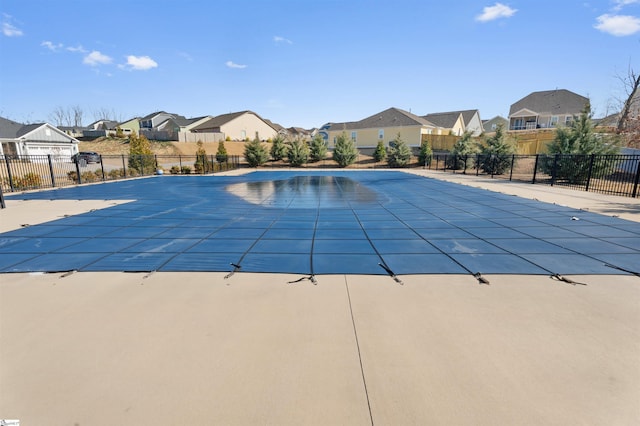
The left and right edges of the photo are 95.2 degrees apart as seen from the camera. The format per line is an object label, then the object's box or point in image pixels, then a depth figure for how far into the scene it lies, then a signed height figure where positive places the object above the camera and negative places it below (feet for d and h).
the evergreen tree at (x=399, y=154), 85.15 -0.05
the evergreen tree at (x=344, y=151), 86.69 +0.76
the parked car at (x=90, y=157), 88.47 -0.54
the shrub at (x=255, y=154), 85.51 +0.16
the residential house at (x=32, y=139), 91.50 +5.37
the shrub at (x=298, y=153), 88.74 +0.39
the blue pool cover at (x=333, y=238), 13.65 -5.03
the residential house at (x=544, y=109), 121.08 +18.47
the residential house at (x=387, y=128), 107.34 +9.85
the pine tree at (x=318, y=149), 91.97 +1.61
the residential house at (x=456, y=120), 117.39 +13.86
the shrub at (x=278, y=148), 93.40 +2.01
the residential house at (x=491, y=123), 149.00 +16.03
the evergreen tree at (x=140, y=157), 60.34 -0.40
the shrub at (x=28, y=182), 40.25 -3.58
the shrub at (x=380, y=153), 92.17 +0.28
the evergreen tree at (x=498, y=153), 62.03 +0.08
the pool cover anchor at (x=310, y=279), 11.84 -5.07
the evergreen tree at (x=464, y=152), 69.77 +0.34
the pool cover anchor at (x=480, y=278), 11.74 -5.05
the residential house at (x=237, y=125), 151.84 +15.68
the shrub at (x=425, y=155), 81.61 -0.36
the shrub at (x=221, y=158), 74.28 -0.83
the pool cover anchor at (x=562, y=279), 11.69 -5.05
